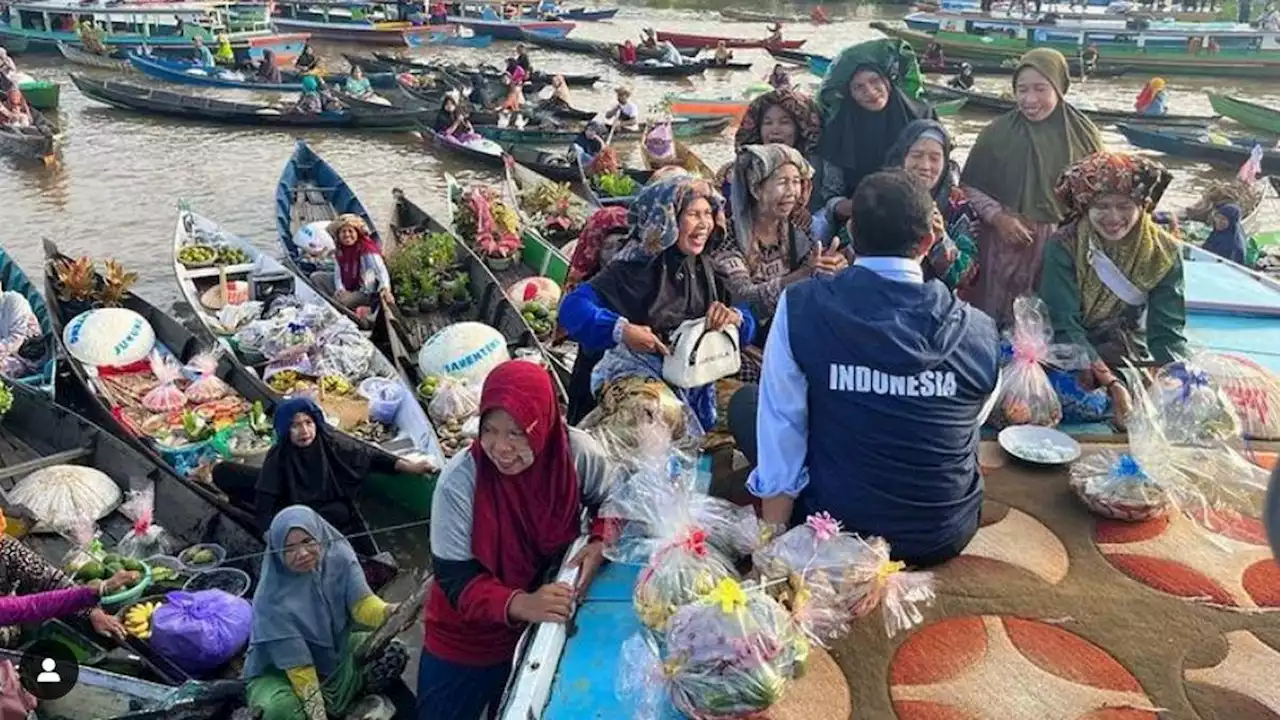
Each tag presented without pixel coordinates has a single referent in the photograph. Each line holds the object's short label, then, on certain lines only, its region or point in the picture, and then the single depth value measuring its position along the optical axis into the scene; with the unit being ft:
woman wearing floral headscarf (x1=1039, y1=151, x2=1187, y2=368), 12.79
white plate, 11.82
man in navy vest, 8.55
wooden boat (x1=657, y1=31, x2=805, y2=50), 89.52
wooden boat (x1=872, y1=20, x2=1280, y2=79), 78.07
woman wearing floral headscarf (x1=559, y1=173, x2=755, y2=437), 12.00
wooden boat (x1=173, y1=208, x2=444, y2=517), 20.53
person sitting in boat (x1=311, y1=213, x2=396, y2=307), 27.53
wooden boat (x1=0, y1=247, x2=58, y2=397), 23.95
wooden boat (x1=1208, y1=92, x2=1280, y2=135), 56.70
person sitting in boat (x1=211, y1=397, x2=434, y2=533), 17.42
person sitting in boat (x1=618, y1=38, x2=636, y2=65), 79.56
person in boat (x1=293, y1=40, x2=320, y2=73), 71.15
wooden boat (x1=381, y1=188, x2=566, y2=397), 25.17
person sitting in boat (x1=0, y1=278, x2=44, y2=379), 24.49
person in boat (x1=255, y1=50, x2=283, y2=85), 68.44
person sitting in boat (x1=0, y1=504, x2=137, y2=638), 13.61
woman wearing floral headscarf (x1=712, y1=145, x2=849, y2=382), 12.76
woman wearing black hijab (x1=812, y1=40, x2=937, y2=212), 15.71
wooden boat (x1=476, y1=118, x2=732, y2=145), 52.31
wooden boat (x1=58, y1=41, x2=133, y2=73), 75.92
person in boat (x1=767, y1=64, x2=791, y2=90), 52.21
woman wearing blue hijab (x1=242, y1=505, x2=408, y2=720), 13.34
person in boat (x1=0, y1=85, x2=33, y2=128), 52.42
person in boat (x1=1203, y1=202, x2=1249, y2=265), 29.14
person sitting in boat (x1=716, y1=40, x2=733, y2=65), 78.54
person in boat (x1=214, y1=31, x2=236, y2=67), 73.15
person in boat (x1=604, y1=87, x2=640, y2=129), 55.16
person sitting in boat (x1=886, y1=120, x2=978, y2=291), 14.26
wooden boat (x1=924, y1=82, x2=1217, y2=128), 56.54
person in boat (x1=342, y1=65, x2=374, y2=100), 64.59
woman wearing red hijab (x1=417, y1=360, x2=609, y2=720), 9.18
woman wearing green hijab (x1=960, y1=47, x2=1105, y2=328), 15.20
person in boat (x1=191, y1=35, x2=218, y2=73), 70.54
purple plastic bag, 15.21
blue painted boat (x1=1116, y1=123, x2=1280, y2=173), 47.91
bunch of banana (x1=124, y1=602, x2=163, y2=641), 15.42
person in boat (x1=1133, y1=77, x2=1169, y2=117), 58.44
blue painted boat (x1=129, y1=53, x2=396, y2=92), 67.10
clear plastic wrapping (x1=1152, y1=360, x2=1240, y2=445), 11.18
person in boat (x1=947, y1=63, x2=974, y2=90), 68.39
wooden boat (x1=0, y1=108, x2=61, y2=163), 50.90
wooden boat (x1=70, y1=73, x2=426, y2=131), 58.90
